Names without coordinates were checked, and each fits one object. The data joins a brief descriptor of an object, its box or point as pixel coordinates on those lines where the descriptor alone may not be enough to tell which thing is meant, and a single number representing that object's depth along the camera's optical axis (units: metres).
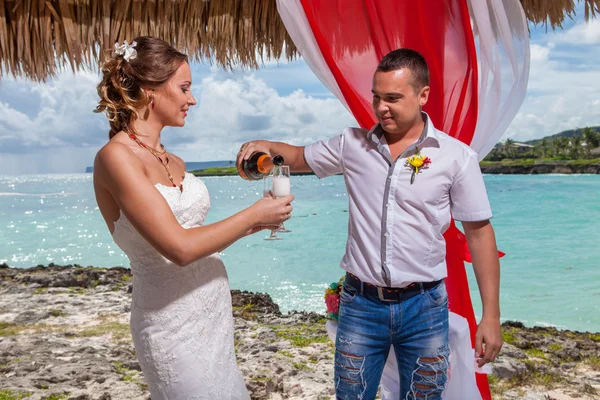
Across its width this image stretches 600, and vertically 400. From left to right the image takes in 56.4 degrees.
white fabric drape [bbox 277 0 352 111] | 2.75
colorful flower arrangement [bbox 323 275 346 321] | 2.21
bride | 1.56
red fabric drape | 2.65
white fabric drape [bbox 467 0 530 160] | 2.56
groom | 1.82
